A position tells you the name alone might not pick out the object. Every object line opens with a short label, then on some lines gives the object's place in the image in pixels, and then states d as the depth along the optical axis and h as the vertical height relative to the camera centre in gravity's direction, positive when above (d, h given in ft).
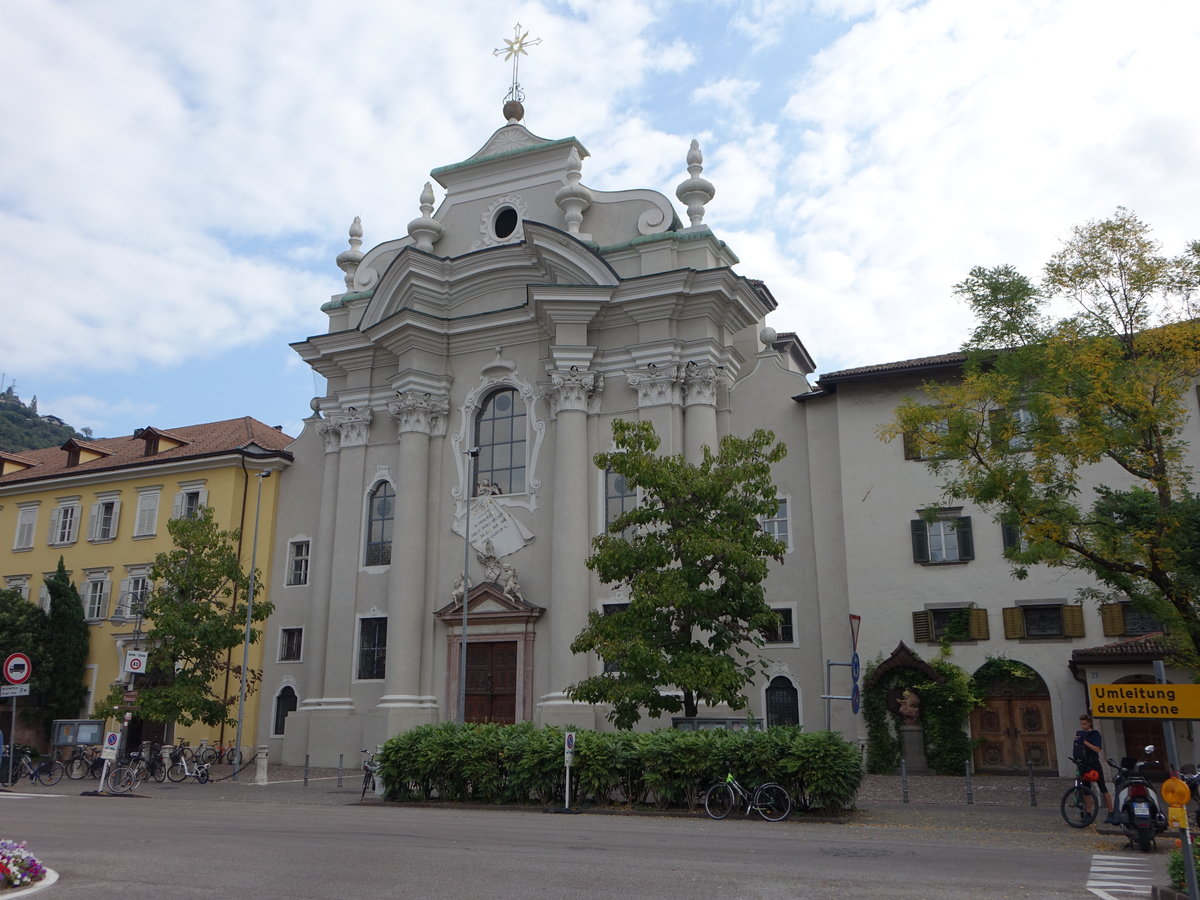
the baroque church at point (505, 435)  94.99 +26.93
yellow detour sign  34.47 +0.68
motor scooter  41.83 -3.51
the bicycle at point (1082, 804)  49.55 -3.84
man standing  51.42 -1.30
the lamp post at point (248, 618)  95.20 +9.13
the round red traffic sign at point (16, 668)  71.97 +3.41
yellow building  115.96 +23.53
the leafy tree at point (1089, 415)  52.29 +15.42
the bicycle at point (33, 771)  85.81 -4.24
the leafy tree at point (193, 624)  93.30 +8.48
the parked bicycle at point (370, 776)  68.13 -3.63
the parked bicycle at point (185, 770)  86.49 -4.11
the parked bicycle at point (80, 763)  92.50 -3.74
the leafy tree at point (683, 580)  65.77 +8.81
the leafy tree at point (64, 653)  114.52 +7.08
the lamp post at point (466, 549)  84.03 +14.35
